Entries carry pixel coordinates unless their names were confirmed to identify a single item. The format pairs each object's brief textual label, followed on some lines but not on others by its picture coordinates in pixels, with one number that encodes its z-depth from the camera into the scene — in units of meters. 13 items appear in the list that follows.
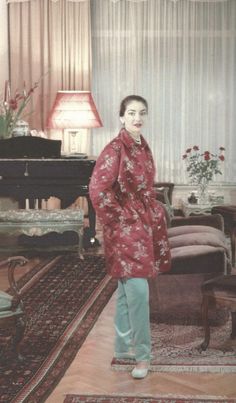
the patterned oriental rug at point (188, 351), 3.65
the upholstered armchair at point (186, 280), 4.34
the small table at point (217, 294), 3.74
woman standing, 3.34
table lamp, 7.36
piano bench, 6.39
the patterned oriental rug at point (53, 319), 3.52
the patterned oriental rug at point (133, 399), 3.24
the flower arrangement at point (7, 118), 6.84
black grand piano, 6.47
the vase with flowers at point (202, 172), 6.92
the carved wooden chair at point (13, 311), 3.72
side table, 6.91
